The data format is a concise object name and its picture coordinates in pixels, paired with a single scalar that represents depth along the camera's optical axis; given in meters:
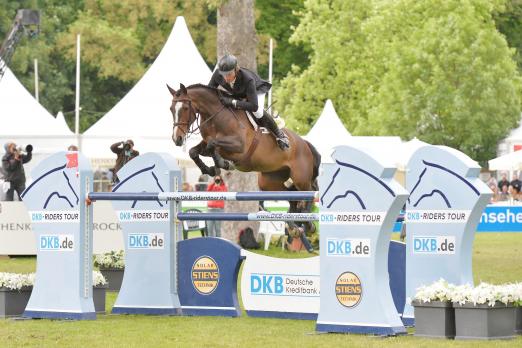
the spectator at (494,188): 40.19
